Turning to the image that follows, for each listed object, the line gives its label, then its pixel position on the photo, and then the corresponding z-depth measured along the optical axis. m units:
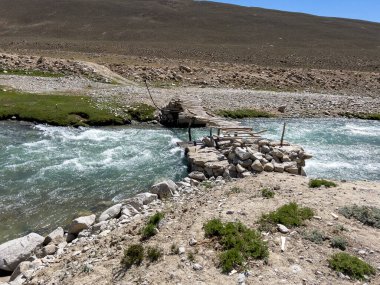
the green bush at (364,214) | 12.84
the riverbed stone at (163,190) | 16.66
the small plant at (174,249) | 11.06
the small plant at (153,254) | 10.85
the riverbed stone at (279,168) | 19.27
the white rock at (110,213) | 14.87
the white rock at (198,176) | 19.56
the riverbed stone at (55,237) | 13.52
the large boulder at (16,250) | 12.70
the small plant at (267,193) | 14.87
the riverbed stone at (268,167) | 19.28
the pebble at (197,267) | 10.26
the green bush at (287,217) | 12.30
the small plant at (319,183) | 16.20
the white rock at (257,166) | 19.17
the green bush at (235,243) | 10.44
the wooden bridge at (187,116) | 31.16
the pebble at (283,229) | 11.92
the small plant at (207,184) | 17.45
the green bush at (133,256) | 10.80
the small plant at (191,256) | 10.66
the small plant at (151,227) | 12.09
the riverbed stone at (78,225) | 14.09
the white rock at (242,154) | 19.95
